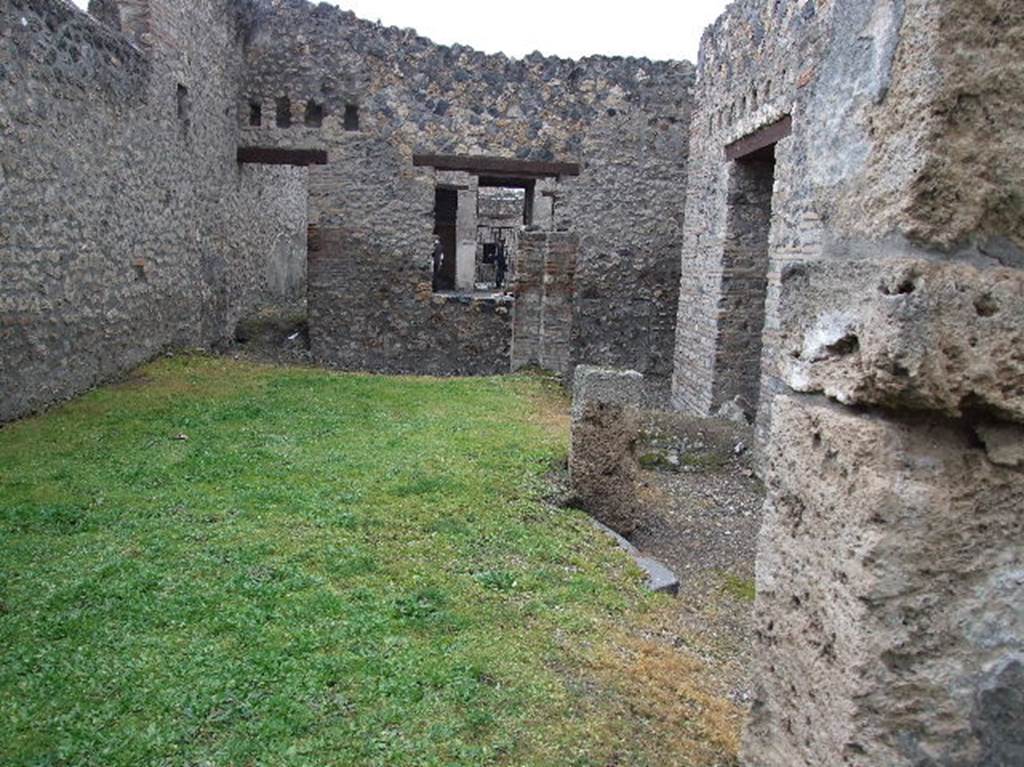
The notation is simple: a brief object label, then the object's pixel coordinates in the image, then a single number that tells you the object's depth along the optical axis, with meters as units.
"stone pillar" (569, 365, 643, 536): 6.12
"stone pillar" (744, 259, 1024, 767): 1.57
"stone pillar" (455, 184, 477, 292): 20.78
